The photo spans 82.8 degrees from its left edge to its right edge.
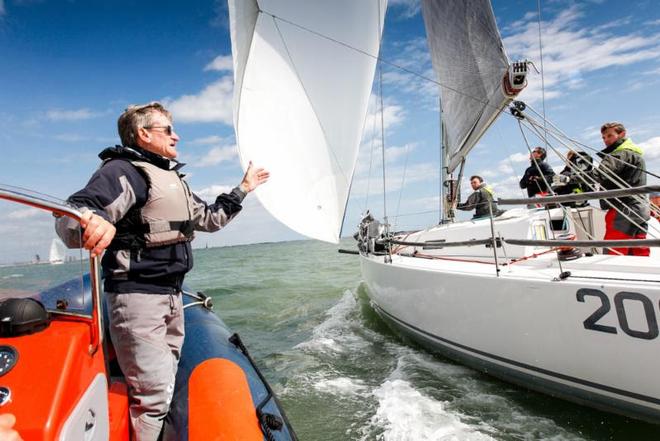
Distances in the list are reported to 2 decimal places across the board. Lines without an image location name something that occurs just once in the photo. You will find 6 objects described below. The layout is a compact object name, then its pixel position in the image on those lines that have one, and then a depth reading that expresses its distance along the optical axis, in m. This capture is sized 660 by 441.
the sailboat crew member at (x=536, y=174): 5.57
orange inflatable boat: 1.08
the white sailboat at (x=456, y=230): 2.29
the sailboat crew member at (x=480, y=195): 5.77
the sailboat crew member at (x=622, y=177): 3.49
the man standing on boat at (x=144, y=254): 1.59
